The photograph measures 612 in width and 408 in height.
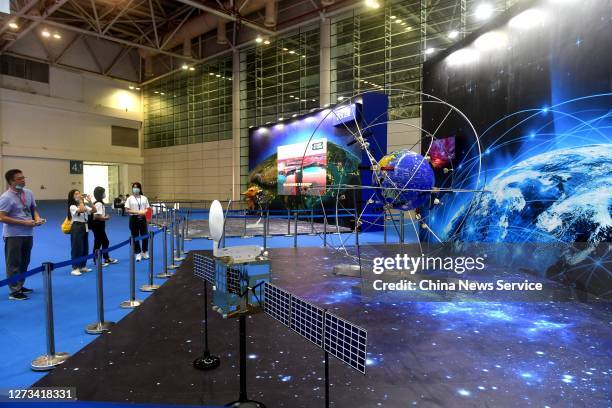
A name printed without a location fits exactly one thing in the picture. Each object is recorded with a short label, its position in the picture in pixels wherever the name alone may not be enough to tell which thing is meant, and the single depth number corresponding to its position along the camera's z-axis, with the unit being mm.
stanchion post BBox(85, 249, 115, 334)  4504
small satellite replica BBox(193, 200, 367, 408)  1967
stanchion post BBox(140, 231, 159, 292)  6273
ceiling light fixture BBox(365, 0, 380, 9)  15961
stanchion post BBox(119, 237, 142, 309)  5348
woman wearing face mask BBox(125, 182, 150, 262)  8594
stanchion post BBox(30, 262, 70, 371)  3564
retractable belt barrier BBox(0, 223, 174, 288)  3419
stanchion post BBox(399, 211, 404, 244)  6474
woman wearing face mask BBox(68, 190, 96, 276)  7270
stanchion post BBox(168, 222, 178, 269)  8105
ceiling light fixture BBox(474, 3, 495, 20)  13547
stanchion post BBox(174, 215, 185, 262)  8766
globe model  4930
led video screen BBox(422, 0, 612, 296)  5375
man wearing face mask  5648
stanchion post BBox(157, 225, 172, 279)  7191
